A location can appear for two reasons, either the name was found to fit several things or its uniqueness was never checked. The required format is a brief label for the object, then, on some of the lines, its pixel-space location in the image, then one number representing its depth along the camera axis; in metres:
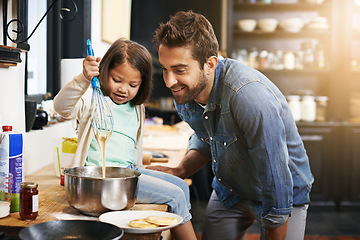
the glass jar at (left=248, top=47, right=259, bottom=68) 4.82
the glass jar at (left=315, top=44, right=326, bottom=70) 4.82
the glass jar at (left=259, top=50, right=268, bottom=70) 4.81
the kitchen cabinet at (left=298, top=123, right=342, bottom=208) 4.71
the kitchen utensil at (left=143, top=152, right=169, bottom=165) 2.41
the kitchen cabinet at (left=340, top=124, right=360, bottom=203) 4.68
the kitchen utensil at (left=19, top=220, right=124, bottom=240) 1.17
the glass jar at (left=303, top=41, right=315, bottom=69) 4.84
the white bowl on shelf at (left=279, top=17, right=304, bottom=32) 4.77
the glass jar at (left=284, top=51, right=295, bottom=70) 4.84
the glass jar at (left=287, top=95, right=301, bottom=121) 4.75
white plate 1.30
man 1.63
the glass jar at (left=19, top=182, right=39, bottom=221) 1.38
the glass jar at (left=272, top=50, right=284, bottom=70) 4.83
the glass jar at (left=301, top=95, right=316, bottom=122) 4.73
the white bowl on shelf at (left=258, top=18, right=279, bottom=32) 4.80
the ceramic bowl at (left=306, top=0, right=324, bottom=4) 4.82
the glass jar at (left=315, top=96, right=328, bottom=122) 4.77
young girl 1.69
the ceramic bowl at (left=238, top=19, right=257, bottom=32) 4.82
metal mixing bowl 1.38
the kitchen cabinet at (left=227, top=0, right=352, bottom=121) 4.74
